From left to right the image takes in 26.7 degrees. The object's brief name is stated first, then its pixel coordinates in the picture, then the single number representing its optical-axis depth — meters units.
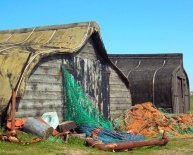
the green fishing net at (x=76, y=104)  15.67
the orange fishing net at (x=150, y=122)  18.84
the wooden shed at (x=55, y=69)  14.17
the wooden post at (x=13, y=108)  12.76
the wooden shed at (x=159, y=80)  27.50
